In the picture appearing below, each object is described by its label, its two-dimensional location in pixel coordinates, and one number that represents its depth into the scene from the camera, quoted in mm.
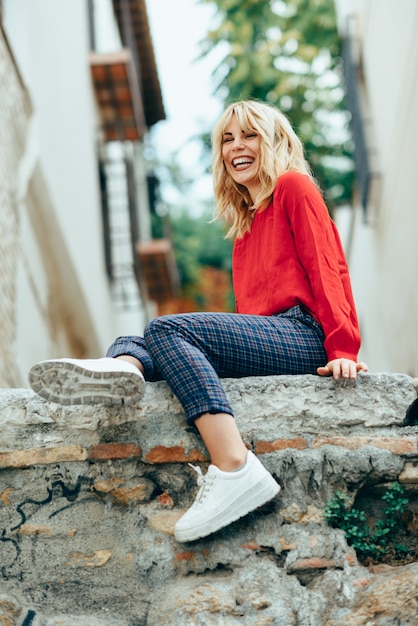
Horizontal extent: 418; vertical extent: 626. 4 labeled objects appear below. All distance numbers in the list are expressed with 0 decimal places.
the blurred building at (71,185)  6480
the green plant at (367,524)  2912
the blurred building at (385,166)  6895
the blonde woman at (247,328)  2816
